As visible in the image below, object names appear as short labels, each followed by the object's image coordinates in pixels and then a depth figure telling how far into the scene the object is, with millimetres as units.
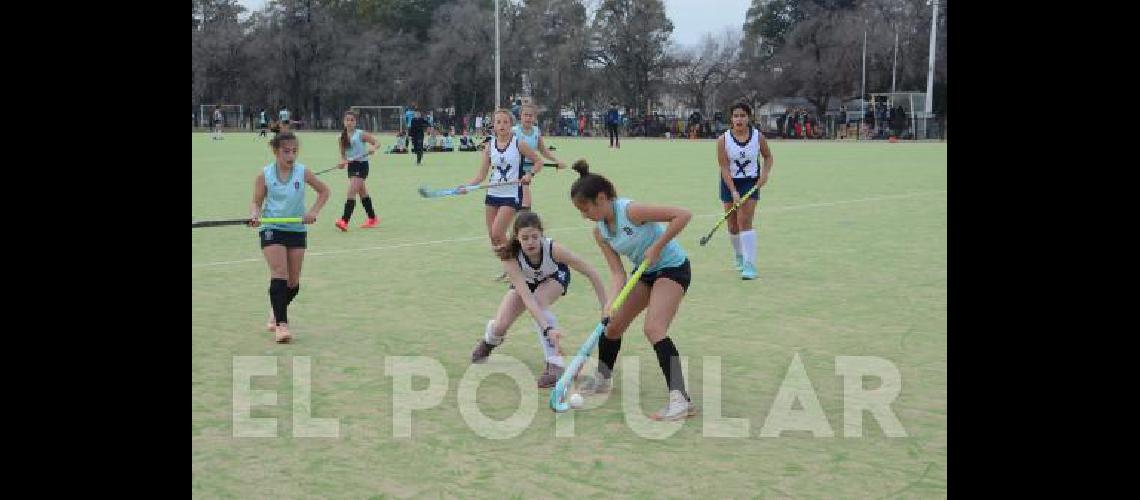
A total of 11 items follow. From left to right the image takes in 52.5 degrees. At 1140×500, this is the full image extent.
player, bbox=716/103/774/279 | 11930
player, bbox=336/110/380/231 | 16812
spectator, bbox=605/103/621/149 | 48031
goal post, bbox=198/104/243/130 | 78250
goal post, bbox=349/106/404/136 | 76688
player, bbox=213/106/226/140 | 58156
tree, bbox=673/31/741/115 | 79062
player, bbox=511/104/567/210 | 12190
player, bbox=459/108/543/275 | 11727
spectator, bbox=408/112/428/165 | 34594
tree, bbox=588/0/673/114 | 76500
